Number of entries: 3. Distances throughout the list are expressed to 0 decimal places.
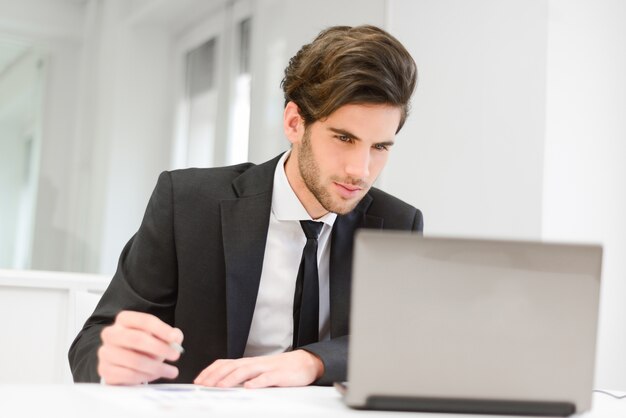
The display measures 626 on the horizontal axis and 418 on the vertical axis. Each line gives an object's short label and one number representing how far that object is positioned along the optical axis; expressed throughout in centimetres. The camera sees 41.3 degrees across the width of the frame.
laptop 87
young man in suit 159
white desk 79
